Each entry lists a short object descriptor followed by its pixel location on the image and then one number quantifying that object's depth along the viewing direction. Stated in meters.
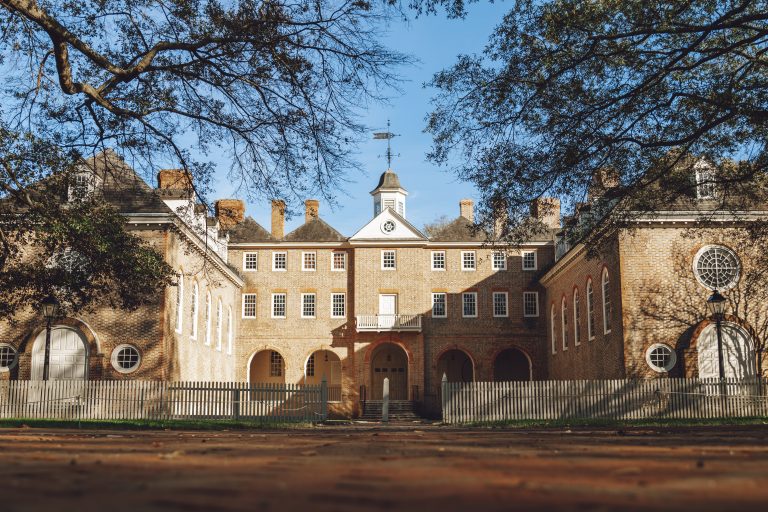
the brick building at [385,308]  33.97
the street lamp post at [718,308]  19.91
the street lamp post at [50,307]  18.95
